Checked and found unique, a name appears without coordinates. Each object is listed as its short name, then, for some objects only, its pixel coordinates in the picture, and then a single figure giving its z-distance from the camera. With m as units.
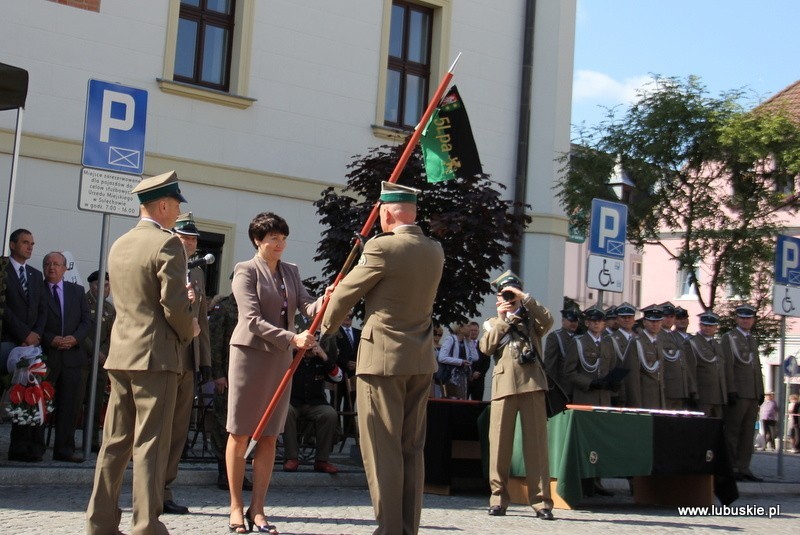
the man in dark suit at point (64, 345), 11.05
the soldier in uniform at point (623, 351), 13.28
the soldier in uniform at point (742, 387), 14.92
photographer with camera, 10.04
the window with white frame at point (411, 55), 20.03
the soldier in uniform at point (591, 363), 12.64
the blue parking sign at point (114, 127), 10.88
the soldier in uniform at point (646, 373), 13.34
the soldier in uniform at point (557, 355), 12.78
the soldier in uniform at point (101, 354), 12.15
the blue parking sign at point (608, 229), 13.25
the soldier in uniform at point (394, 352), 7.02
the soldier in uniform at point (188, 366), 8.13
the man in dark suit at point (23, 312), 10.70
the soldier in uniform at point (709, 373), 14.61
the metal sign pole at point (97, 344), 10.79
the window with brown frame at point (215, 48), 17.69
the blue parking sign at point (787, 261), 15.74
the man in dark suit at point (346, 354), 13.71
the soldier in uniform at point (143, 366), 6.67
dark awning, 10.92
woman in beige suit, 7.81
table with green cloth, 10.52
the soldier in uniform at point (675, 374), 14.04
